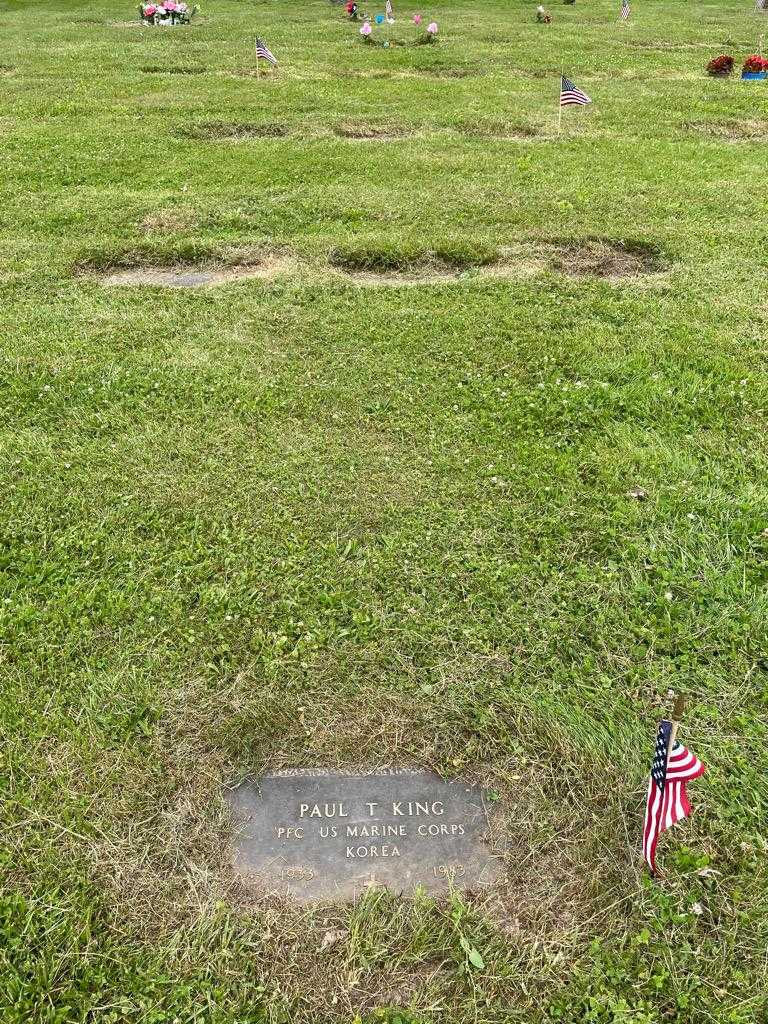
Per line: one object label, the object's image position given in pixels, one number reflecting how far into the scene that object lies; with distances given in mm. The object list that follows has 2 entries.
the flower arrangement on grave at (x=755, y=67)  14719
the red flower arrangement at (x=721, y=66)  14867
